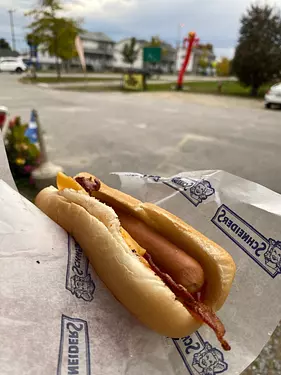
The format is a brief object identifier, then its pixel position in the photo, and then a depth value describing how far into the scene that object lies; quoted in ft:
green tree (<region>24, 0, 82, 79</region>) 110.42
